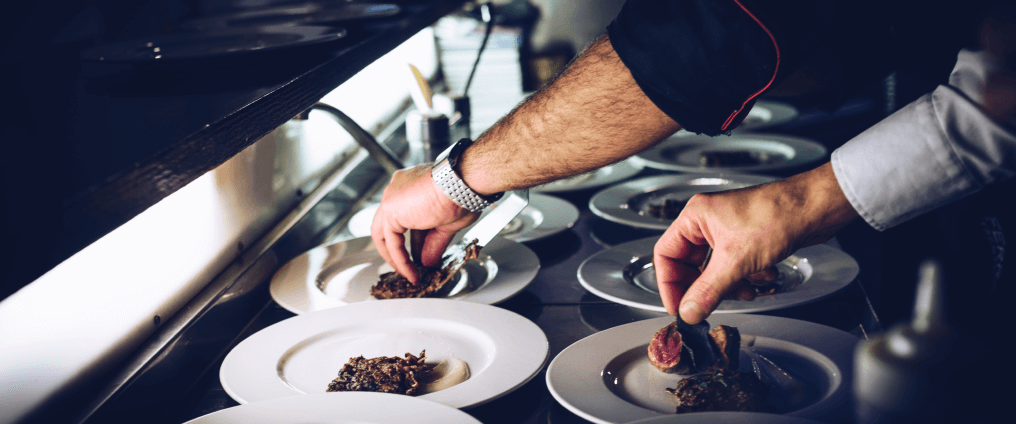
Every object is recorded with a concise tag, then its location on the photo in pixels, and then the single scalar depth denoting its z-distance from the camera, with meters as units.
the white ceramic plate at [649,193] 1.55
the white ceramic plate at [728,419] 0.71
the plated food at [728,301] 1.06
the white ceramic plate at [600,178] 1.78
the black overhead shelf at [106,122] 0.52
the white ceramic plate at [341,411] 0.77
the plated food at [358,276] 1.17
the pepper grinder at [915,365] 0.37
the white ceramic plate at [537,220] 1.47
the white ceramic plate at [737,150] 1.86
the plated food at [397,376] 0.87
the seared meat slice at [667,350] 0.91
